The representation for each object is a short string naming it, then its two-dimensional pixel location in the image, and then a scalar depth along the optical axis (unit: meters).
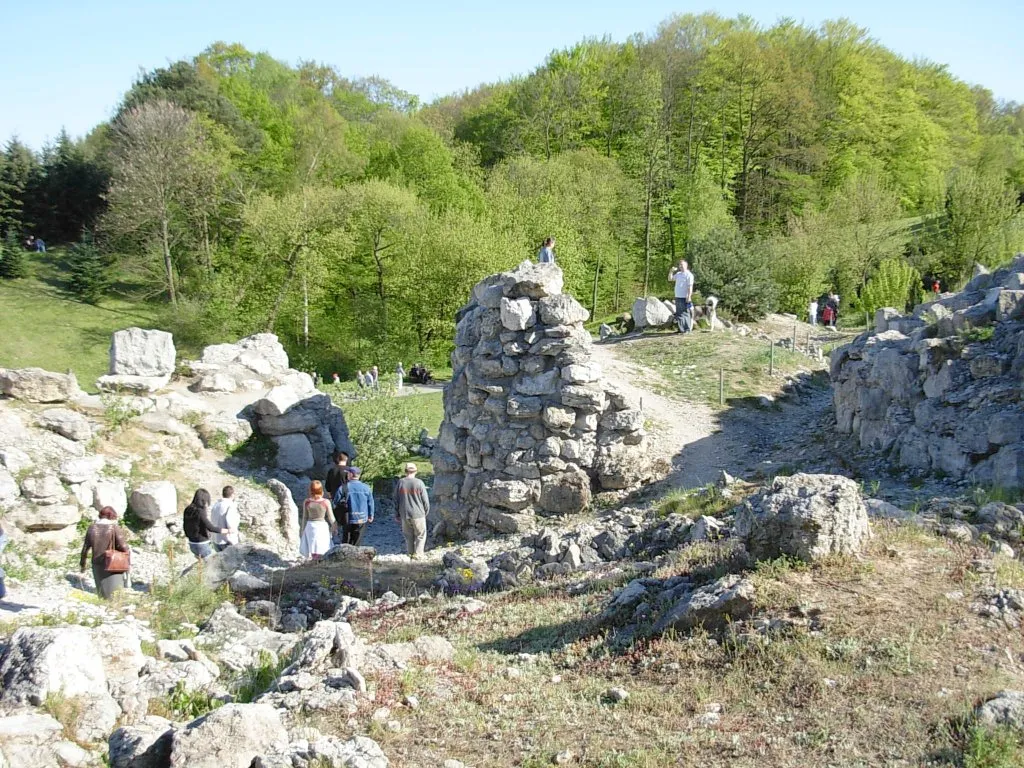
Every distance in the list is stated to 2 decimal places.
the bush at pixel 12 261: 43.91
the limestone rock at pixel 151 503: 15.17
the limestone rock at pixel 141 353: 20.36
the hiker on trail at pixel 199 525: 13.38
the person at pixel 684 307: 26.27
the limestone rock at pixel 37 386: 16.28
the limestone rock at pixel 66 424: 15.86
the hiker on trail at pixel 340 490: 14.89
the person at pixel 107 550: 11.28
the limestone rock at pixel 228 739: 5.66
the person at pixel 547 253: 19.52
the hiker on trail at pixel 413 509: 14.53
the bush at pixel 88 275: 44.06
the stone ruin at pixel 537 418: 16.88
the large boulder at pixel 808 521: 8.04
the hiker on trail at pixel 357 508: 14.68
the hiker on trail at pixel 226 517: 13.91
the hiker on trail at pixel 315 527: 13.51
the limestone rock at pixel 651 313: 27.20
